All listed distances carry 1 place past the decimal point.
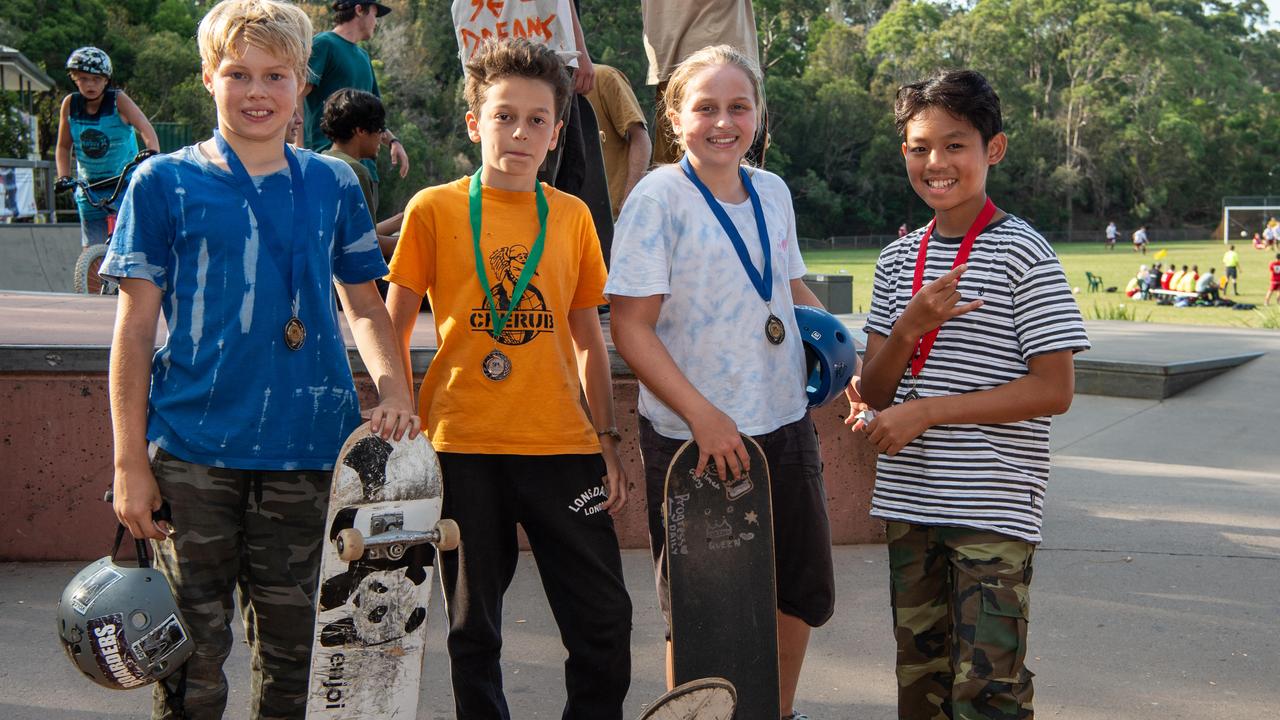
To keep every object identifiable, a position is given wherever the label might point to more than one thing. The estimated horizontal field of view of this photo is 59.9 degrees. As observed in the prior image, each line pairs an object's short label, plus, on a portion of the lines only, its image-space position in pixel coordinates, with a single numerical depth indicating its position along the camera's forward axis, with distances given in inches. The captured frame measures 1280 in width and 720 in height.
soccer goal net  2613.2
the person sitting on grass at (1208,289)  949.2
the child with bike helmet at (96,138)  326.0
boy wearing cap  230.8
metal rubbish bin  663.8
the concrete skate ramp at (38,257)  526.9
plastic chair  1167.8
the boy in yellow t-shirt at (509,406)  109.0
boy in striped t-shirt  101.8
